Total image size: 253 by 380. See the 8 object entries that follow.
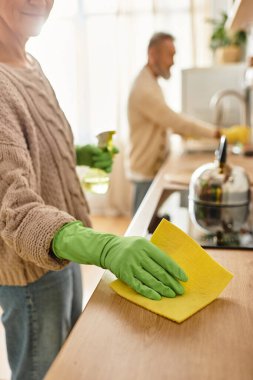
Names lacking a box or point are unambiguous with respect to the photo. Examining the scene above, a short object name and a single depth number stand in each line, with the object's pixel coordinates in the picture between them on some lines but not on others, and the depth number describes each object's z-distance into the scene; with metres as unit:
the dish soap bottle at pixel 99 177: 1.23
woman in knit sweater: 0.74
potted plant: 3.45
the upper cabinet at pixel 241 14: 1.60
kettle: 1.24
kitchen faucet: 2.82
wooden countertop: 0.57
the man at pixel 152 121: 2.46
